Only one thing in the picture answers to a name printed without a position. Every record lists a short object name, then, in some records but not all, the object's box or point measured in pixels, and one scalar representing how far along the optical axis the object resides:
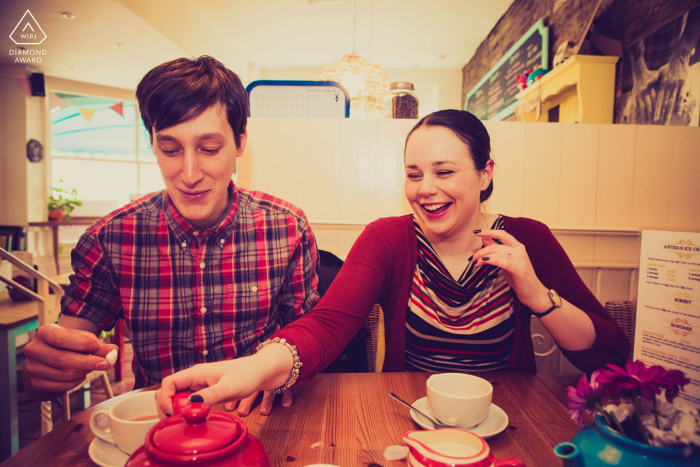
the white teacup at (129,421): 0.52
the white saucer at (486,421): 0.63
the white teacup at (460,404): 0.61
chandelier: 3.46
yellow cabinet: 2.03
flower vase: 0.38
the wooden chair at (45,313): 1.79
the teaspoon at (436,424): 0.65
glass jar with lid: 1.90
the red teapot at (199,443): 0.36
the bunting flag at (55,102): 5.65
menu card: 0.70
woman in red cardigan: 0.93
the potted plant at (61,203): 5.65
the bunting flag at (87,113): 5.98
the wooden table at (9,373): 1.81
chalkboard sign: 3.05
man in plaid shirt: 0.94
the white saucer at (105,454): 0.54
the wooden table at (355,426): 0.59
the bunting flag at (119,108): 6.09
